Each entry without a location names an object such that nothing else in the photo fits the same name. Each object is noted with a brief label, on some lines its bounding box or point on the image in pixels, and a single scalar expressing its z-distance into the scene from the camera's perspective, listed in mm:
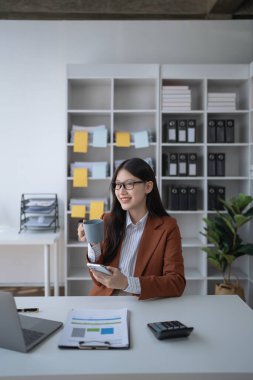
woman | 1746
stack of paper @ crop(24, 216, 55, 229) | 3482
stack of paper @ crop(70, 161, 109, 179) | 3475
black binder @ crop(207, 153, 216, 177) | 3520
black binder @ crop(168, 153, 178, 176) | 3471
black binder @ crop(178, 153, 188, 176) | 3488
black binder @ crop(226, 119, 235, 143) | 3488
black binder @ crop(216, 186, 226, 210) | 3502
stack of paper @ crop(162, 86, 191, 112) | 3471
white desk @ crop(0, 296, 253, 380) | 972
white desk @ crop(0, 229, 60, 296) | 3174
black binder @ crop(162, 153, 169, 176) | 3545
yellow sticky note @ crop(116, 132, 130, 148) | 3472
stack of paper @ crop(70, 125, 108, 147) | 3457
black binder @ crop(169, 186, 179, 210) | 3488
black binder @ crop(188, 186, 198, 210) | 3494
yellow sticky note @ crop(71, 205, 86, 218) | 3426
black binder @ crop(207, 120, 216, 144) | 3506
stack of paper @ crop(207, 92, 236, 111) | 3498
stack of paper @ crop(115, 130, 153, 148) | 3477
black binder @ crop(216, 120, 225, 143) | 3510
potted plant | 3080
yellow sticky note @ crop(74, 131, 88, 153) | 3420
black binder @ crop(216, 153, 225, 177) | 3523
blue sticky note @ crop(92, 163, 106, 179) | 3469
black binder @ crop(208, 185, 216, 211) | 3514
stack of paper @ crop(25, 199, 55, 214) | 3547
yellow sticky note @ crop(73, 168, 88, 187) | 3443
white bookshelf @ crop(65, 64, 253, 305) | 3459
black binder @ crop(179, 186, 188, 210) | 3488
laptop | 1076
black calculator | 1177
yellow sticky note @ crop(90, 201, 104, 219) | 3432
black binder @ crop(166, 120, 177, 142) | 3471
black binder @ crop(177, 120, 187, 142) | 3477
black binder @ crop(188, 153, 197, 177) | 3492
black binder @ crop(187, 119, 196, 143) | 3486
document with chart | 1130
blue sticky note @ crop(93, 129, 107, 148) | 3445
